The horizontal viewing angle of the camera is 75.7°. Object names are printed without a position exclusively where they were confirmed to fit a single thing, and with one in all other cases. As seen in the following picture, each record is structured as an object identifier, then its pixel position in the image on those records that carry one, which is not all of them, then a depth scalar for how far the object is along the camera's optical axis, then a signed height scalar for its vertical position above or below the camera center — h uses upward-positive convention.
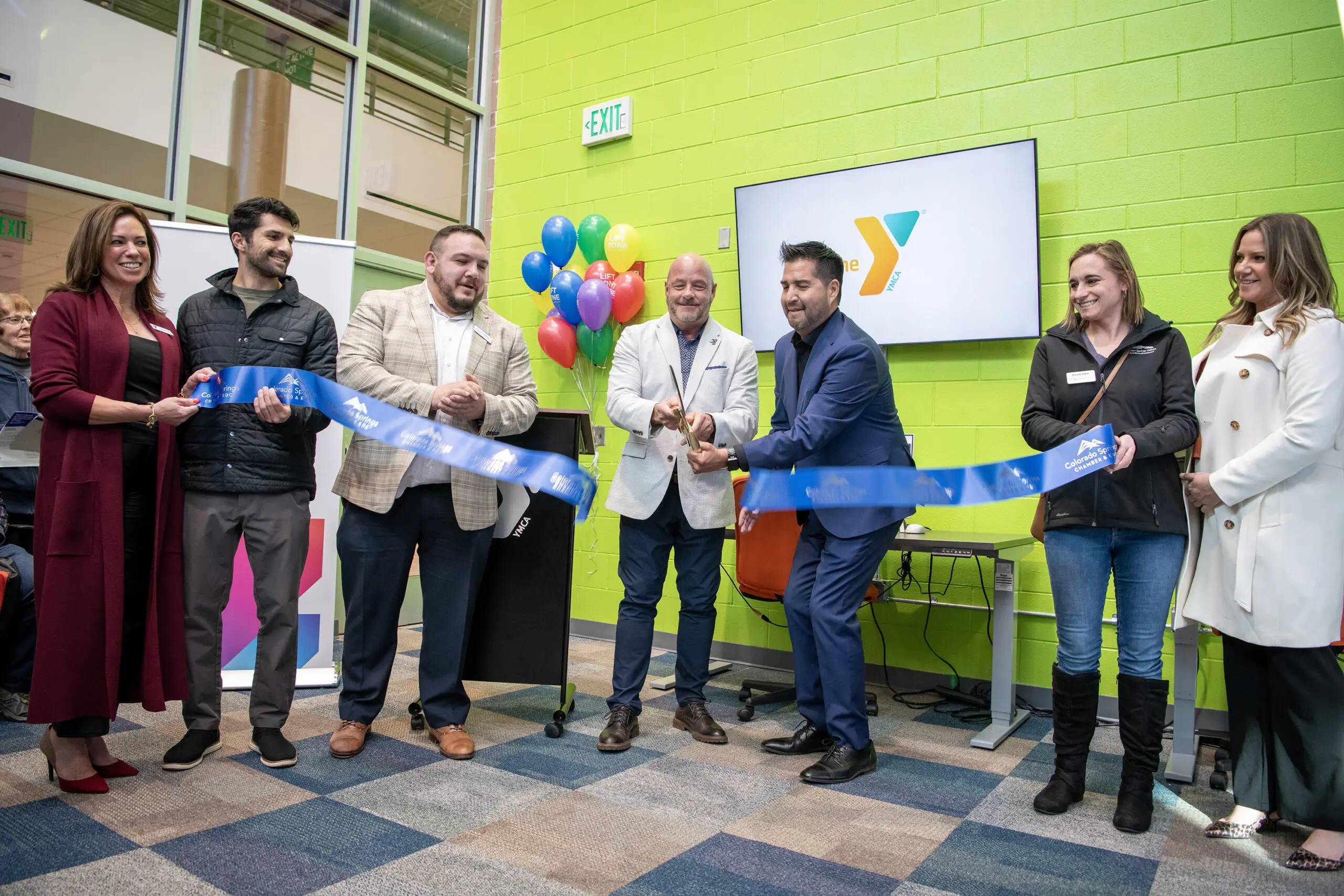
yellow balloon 4.62 +1.37
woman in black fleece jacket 2.22 +0.02
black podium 3.09 -0.37
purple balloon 4.46 +1.04
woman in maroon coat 2.19 -0.03
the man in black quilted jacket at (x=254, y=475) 2.49 +0.05
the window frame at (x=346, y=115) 3.93 +2.04
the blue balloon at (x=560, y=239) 4.77 +1.45
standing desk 3.10 -0.34
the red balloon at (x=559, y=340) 4.70 +0.88
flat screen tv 3.66 +1.22
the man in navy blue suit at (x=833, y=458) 2.62 +0.16
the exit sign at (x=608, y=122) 4.86 +2.17
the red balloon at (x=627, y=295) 4.55 +1.10
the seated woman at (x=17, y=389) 3.07 +0.34
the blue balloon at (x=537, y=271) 4.82 +1.28
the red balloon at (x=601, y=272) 4.62 +1.24
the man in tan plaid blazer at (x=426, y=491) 2.65 +0.02
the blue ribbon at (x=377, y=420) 2.44 +0.22
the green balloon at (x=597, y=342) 4.67 +0.87
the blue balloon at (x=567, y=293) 4.62 +1.12
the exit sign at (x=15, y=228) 3.46 +1.03
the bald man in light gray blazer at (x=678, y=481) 2.87 +0.08
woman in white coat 2.03 -0.02
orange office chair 3.53 -0.22
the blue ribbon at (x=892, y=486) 2.43 +0.08
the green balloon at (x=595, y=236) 4.77 +1.47
